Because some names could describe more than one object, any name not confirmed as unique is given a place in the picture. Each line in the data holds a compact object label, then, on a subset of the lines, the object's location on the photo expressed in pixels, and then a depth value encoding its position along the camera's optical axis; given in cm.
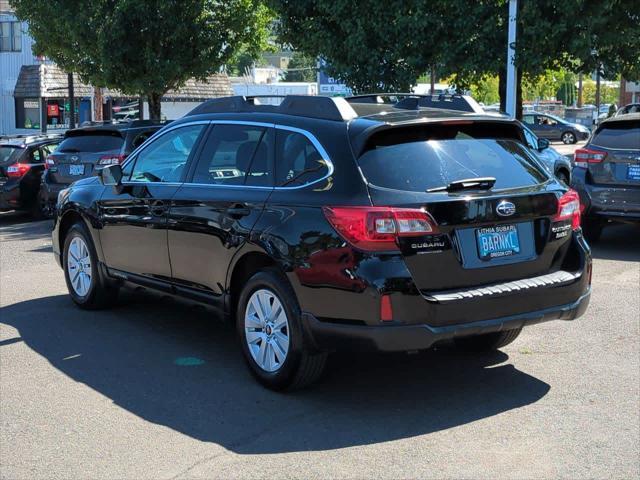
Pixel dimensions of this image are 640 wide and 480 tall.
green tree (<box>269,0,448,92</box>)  1644
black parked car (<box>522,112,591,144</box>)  4375
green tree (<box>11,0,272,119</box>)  1958
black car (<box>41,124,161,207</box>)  1321
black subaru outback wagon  495
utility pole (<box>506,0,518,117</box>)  1491
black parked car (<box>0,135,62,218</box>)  1539
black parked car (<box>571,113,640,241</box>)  1078
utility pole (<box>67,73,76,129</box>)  2975
